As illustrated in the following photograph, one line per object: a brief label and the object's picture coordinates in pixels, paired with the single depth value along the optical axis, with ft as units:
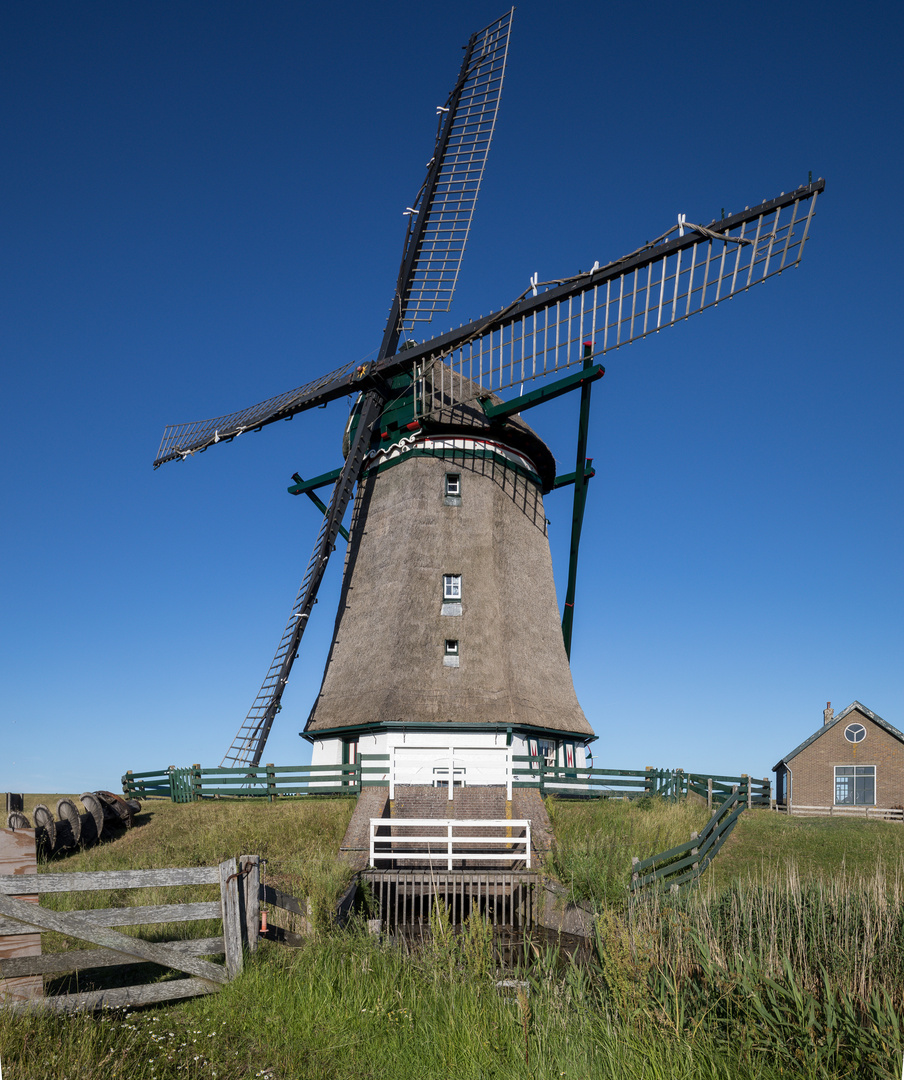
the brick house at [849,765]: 99.55
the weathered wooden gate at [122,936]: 21.24
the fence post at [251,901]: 25.21
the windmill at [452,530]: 60.08
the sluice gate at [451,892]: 43.80
